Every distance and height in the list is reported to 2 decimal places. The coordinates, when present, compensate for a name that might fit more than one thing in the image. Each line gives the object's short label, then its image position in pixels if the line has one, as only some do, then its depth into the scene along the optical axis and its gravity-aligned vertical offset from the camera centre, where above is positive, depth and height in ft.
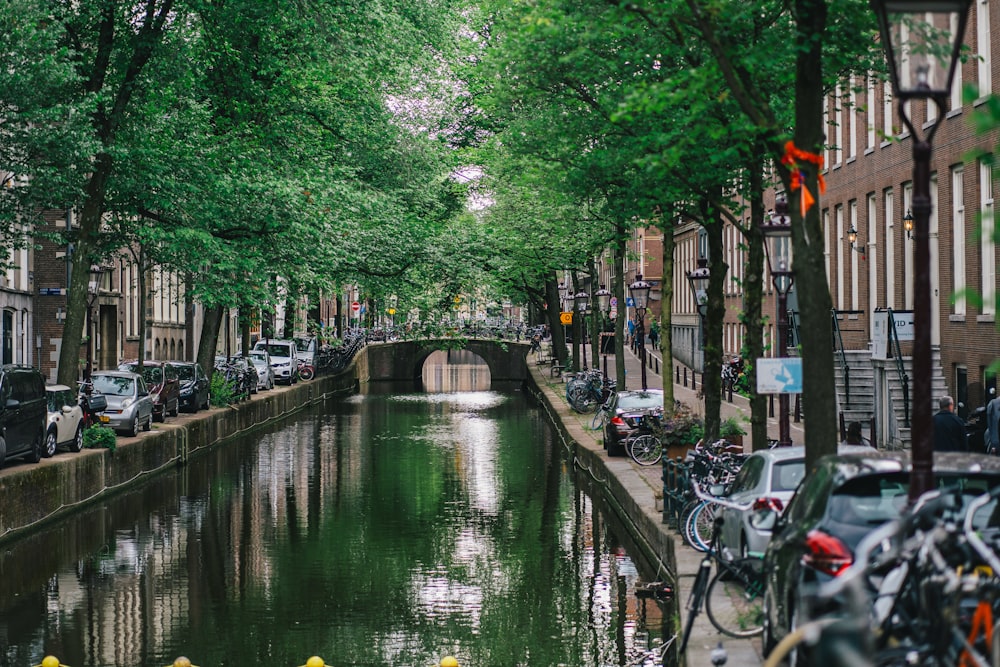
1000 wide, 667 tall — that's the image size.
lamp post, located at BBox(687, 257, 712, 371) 85.22 +2.53
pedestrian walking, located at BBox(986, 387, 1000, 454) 66.86 -4.65
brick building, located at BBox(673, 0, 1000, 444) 92.22 +5.75
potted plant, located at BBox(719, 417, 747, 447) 87.99 -6.29
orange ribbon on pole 43.86 +4.54
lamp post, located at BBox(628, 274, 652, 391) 125.49 +2.87
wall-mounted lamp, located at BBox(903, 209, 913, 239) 105.19 +6.96
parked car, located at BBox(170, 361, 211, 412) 136.67 -4.88
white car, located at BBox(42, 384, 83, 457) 85.92 -5.06
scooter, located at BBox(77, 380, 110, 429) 95.40 -4.56
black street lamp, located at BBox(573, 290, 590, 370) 175.44 +2.05
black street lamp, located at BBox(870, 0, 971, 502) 31.14 +3.92
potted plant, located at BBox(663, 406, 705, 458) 90.58 -6.52
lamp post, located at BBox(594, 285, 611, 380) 158.92 +2.85
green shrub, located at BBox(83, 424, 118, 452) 93.91 -6.51
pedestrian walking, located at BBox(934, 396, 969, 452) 61.00 -4.49
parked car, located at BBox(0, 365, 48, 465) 75.31 -4.04
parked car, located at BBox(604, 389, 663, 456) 103.45 -6.06
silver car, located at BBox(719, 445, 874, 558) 48.60 -5.60
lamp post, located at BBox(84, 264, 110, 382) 140.28 +4.24
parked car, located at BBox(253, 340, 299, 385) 204.64 -3.86
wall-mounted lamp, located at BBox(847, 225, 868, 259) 120.37 +6.85
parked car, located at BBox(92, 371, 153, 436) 108.06 -4.93
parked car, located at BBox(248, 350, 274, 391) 188.18 -4.74
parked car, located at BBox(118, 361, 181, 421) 125.70 -4.67
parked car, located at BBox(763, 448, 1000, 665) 31.32 -4.15
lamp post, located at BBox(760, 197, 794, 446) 63.82 +2.44
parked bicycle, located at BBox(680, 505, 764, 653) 40.50 -7.96
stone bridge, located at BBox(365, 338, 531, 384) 303.68 -6.33
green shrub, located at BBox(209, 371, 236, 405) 147.84 -5.91
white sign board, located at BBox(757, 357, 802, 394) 58.54 -1.93
